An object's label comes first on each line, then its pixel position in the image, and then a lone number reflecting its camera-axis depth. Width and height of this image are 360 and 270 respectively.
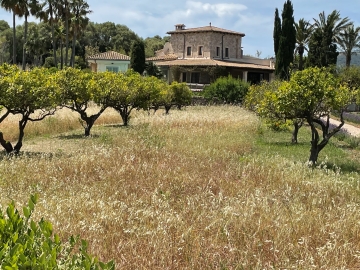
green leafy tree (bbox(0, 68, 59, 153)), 11.81
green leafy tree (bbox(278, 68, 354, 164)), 11.86
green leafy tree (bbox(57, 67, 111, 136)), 17.22
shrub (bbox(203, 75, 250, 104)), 37.81
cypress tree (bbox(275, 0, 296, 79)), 43.69
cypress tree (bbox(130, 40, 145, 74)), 48.59
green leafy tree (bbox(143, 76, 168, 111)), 23.07
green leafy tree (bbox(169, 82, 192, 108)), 31.00
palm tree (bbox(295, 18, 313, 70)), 55.12
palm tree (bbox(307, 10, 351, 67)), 50.91
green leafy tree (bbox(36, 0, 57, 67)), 45.00
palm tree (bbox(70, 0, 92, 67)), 46.94
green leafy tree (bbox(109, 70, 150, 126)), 20.27
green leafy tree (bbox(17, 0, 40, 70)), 41.56
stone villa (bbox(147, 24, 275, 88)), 48.00
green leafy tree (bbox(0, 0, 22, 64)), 40.78
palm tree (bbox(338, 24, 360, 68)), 55.28
